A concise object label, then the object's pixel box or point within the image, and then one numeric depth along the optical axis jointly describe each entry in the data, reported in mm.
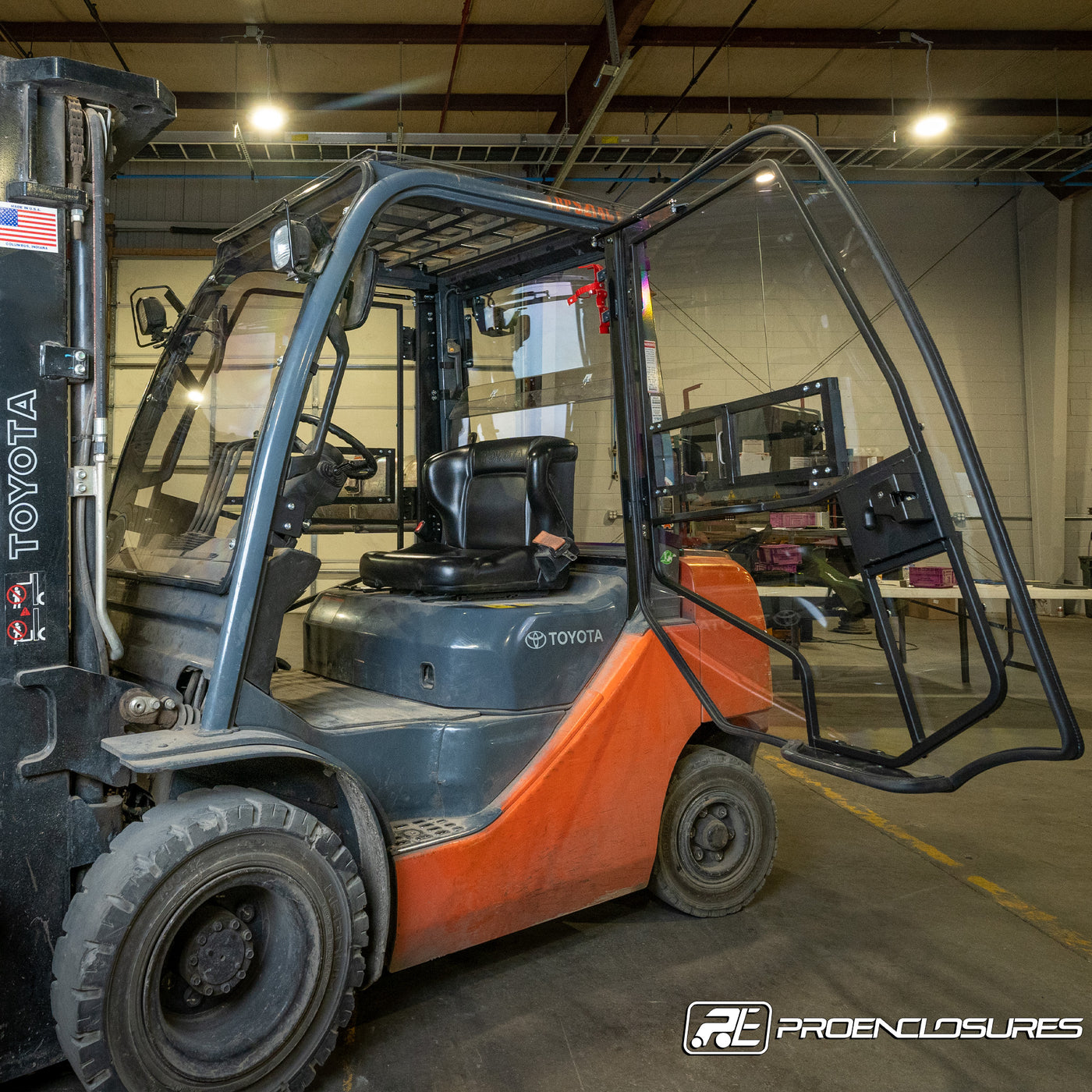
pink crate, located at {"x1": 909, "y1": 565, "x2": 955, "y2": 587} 2332
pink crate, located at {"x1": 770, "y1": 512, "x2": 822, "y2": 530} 2695
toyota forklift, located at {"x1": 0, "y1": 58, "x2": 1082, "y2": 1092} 2184
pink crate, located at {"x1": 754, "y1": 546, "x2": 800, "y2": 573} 2977
